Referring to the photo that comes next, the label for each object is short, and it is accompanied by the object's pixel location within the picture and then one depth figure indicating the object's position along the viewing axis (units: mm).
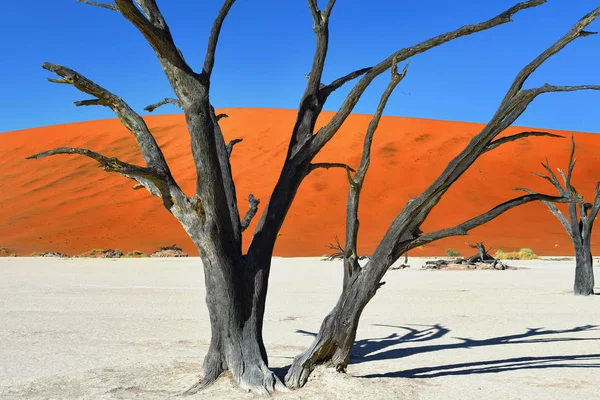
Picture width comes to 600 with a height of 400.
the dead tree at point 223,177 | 5355
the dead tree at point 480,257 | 23219
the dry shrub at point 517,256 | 28977
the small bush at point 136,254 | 31375
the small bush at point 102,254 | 31062
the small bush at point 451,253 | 30603
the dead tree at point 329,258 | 27688
